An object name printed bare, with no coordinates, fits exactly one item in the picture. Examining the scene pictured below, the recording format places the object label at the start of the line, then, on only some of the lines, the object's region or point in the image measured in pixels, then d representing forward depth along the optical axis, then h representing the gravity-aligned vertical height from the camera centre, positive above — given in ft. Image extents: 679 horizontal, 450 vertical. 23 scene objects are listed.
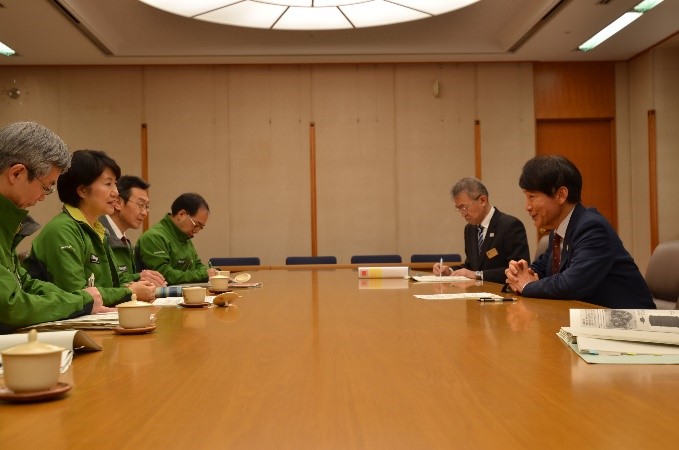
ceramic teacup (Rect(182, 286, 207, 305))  9.55 -0.93
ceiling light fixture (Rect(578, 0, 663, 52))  24.45 +7.12
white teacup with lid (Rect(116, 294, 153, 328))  7.01 -0.87
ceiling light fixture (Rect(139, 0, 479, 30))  24.35 +7.41
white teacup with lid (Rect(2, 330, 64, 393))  3.99 -0.77
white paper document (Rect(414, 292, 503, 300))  10.43 -1.13
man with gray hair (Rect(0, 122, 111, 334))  7.30 +0.41
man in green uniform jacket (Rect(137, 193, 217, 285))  17.25 -0.47
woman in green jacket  10.03 -0.17
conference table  3.42 -1.03
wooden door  32.58 +3.14
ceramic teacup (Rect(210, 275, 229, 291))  12.25 -1.00
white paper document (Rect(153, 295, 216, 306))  10.02 -1.09
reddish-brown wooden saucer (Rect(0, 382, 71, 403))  4.02 -0.94
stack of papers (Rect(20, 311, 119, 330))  7.03 -0.99
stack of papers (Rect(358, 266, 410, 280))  15.81 -1.12
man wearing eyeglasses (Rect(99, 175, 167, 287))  14.57 +0.20
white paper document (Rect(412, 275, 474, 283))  14.46 -1.21
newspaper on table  5.37 -0.97
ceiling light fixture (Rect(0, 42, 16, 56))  28.14 +7.11
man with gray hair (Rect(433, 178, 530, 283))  16.93 -0.34
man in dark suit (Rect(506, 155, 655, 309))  10.28 -0.50
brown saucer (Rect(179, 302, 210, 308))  9.57 -1.06
